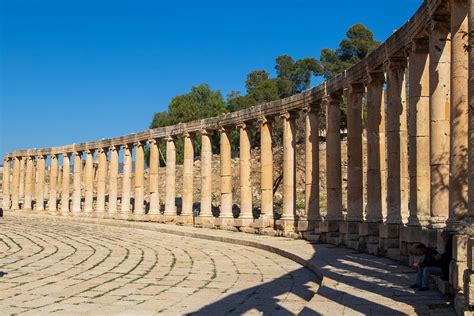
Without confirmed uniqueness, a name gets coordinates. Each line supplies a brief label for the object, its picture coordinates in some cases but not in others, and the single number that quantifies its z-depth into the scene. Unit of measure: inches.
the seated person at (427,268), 446.6
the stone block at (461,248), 384.8
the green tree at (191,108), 2844.5
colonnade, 559.2
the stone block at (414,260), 554.0
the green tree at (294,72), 2883.9
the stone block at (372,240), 751.7
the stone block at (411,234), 611.8
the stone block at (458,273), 382.7
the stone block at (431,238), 546.6
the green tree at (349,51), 2628.0
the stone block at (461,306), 335.9
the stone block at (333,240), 865.8
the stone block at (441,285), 419.1
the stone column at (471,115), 393.1
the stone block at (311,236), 934.7
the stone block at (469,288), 335.6
